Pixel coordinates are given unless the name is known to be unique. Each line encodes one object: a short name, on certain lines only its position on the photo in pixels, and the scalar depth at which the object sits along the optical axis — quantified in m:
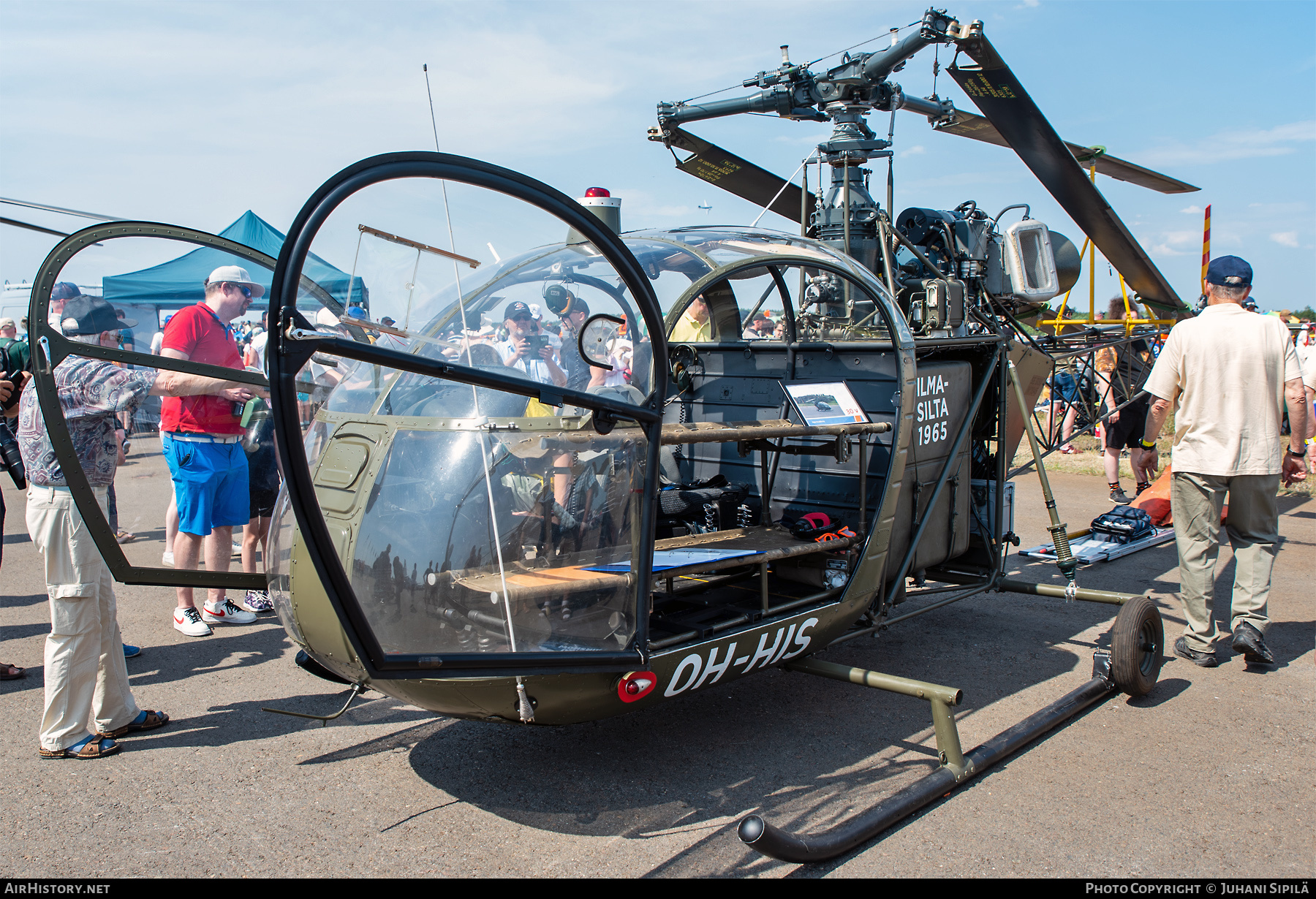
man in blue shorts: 3.37
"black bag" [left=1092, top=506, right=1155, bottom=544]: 6.87
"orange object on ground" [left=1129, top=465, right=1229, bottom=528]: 7.52
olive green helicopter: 2.37
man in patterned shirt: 3.09
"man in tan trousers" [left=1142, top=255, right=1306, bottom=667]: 4.22
